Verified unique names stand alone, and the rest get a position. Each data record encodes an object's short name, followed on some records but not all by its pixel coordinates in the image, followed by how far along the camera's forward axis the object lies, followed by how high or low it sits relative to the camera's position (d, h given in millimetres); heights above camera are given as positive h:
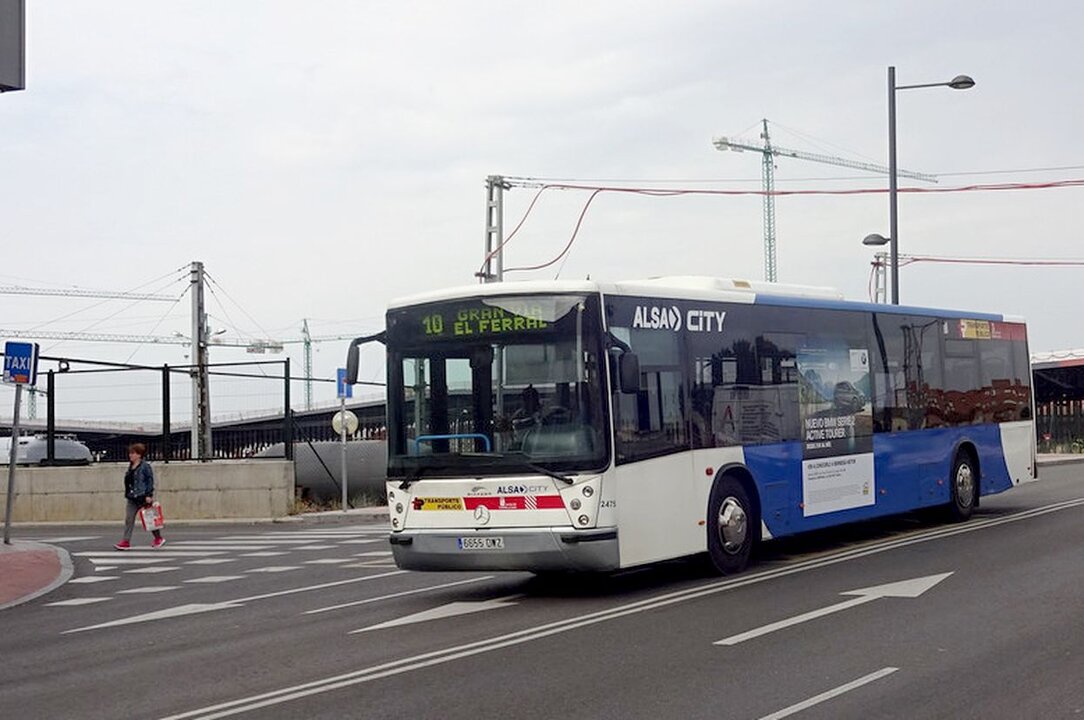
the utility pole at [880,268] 74125 +8492
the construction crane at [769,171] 118312 +21593
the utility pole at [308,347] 136125 +8812
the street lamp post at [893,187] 29383 +4910
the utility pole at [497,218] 38281 +5732
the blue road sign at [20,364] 22547 +1231
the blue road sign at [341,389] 27875 +939
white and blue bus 13047 +83
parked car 36312 -224
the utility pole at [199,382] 35581 +1424
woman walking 22406 -676
